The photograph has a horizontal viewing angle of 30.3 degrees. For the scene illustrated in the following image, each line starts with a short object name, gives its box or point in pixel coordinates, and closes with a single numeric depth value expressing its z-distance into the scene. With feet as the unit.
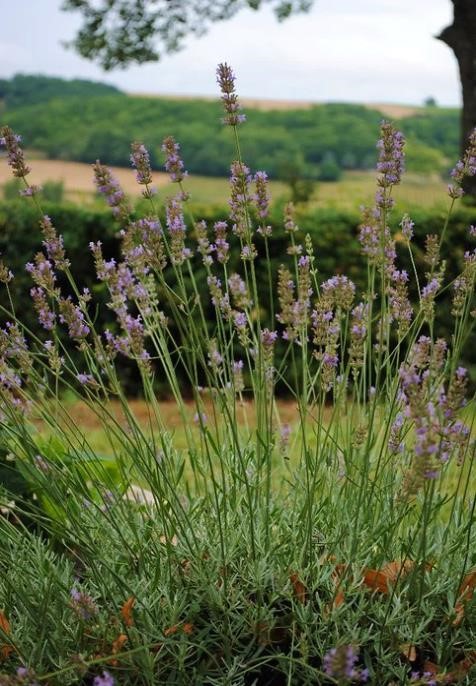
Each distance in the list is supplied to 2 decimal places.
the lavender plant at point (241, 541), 7.24
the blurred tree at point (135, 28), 37.93
